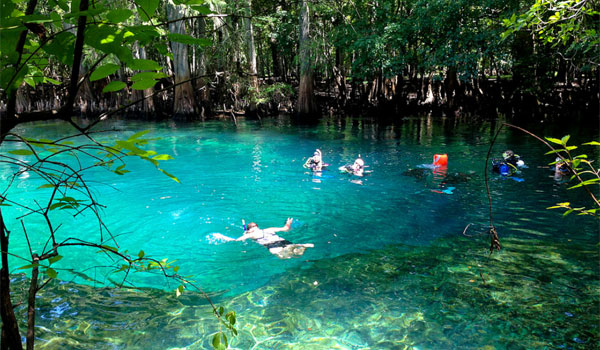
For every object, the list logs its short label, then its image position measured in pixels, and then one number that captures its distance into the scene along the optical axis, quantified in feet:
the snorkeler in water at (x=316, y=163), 39.65
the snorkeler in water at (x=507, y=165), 37.81
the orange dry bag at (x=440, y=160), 41.86
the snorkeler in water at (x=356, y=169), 38.17
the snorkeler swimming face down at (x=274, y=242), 21.81
